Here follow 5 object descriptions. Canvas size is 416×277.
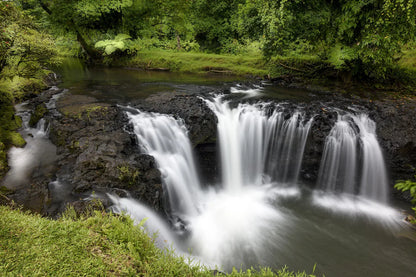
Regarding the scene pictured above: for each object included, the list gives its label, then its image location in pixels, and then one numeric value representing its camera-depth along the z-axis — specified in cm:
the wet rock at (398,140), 690
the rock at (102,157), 497
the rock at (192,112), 725
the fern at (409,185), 350
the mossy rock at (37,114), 703
